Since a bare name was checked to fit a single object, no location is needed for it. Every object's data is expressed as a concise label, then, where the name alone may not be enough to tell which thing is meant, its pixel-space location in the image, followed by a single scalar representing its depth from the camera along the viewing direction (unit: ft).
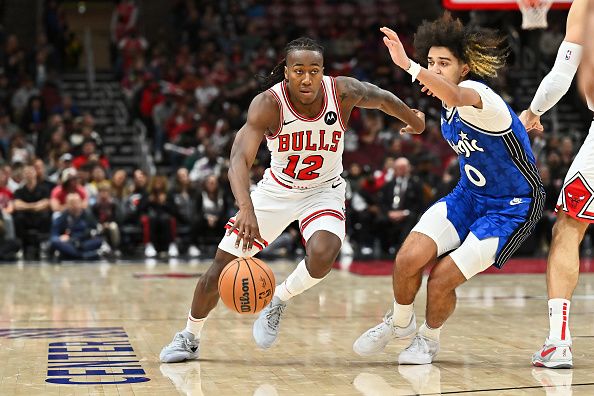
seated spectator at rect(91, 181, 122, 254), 47.85
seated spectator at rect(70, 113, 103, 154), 53.26
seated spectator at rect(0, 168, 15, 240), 46.42
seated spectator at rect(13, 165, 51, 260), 47.39
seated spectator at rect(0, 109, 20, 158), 54.49
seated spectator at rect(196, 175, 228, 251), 48.55
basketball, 17.92
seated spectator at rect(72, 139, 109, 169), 50.60
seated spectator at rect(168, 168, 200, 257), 48.96
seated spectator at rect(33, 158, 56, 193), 47.73
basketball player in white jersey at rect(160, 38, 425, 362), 18.85
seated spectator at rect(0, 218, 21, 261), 46.32
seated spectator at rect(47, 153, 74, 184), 49.00
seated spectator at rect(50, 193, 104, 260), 46.29
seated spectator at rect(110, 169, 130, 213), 48.78
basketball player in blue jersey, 18.44
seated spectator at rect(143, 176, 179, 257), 48.44
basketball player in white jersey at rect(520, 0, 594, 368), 18.25
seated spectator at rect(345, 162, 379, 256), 49.06
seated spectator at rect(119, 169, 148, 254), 48.49
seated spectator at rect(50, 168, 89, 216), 46.57
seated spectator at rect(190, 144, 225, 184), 51.26
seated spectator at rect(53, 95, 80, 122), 56.94
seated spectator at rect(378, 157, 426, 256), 47.75
